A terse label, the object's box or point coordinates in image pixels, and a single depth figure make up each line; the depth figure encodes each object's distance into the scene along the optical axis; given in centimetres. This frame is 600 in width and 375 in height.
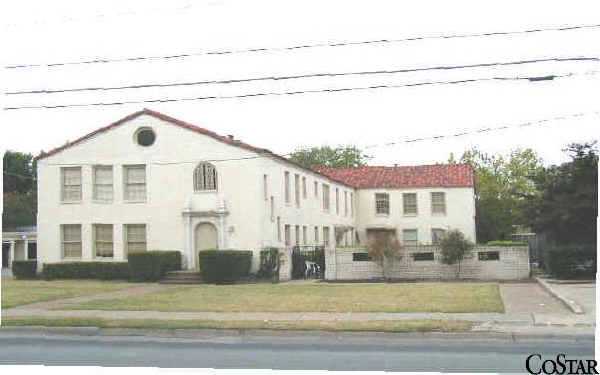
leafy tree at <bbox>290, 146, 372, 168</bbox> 7850
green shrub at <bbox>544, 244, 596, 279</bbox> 2788
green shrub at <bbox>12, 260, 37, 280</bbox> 3466
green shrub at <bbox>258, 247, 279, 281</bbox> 3159
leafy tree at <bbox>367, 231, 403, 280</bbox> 3009
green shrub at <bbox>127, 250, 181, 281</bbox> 3136
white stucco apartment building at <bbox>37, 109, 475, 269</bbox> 3231
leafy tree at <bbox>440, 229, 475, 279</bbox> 2991
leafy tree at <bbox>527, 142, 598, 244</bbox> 2805
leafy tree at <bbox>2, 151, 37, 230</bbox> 6419
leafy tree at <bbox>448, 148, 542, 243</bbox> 5600
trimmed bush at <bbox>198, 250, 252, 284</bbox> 2970
